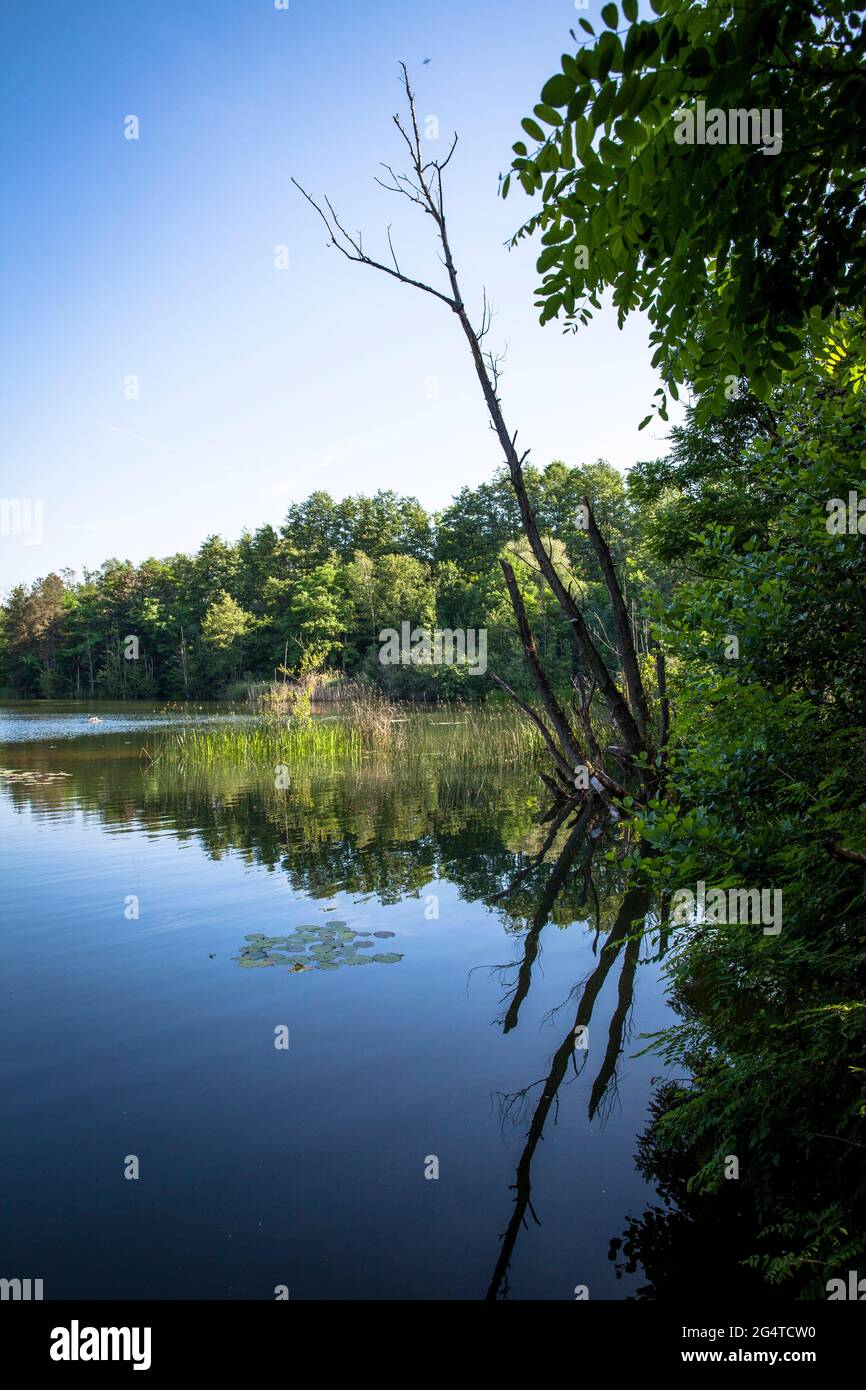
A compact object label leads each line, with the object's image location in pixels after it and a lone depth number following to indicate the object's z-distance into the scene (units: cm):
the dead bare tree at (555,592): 721
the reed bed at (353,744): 1827
